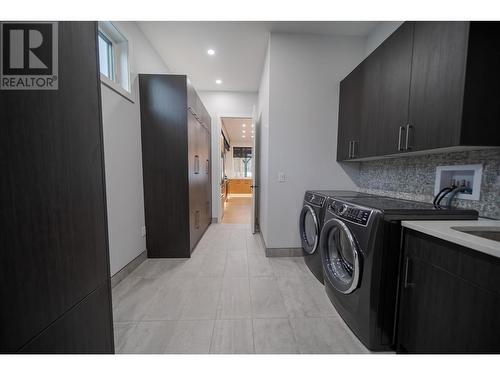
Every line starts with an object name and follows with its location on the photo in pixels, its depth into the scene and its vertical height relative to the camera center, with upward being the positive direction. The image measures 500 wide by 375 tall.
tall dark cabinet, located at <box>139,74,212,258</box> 2.32 +0.09
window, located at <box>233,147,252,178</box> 9.26 +0.46
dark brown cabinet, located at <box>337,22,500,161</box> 1.03 +0.54
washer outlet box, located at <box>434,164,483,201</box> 1.26 -0.03
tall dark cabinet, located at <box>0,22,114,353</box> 0.56 -0.15
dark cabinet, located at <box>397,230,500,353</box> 0.72 -0.55
